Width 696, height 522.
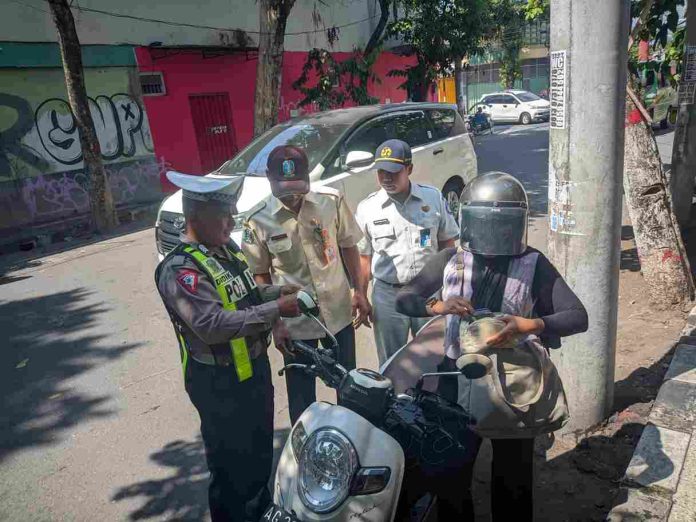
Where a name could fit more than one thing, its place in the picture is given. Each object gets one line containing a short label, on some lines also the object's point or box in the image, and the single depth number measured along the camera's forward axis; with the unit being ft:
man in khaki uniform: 9.05
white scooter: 5.16
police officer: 6.86
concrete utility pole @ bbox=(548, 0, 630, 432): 8.57
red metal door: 44.62
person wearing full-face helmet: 6.38
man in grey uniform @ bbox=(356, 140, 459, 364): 10.26
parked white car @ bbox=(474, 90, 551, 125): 81.56
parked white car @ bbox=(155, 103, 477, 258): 18.04
